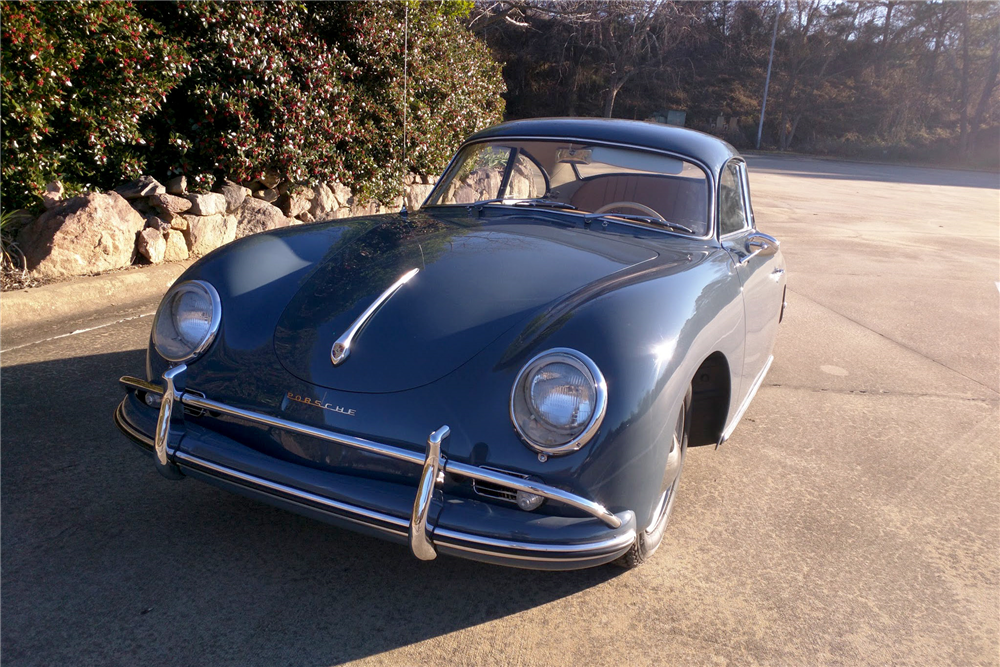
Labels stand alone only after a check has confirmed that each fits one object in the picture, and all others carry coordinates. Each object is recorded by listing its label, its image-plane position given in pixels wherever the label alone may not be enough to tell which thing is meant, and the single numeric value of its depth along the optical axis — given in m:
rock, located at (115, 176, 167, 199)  5.80
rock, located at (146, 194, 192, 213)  5.88
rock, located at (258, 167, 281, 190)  6.93
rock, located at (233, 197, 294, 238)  6.73
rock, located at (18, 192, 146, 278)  5.09
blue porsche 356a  2.12
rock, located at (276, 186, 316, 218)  7.27
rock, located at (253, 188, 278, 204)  7.18
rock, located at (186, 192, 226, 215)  6.15
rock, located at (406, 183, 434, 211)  8.62
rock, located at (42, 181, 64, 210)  5.30
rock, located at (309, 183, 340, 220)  7.45
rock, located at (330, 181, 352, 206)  7.70
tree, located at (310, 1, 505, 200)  7.38
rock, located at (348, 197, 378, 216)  7.89
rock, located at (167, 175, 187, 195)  6.10
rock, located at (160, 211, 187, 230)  5.96
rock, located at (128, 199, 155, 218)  5.92
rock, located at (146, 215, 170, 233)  5.87
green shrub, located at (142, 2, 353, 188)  6.07
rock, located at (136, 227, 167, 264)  5.72
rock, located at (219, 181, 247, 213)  6.54
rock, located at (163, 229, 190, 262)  5.98
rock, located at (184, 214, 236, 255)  6.15
